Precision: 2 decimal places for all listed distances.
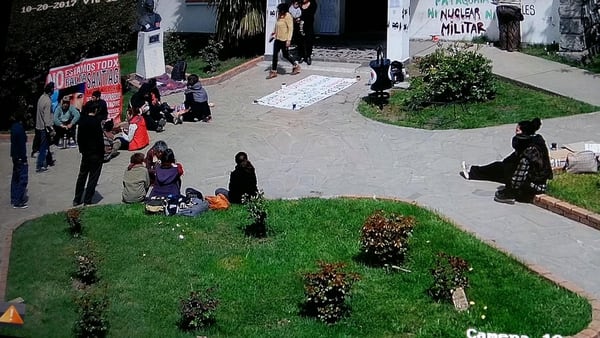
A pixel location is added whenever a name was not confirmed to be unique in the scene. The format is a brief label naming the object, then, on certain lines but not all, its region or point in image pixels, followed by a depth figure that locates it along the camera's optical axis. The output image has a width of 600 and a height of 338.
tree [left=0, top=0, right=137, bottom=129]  18.73
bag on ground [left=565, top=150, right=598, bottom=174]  13.28
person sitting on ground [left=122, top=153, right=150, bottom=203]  13.10
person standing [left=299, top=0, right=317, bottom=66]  21.22
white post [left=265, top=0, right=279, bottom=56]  21.58
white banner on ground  18.80
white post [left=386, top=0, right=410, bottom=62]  19.98
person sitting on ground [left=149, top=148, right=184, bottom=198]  12.60
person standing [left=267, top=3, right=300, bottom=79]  20.47
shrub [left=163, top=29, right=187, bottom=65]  22.61
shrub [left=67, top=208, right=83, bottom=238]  11.74
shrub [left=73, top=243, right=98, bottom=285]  10.20
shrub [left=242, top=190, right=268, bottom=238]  11.38
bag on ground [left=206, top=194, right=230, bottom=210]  12.54
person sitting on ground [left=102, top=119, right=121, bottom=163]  15.67
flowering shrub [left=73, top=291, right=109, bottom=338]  8.67
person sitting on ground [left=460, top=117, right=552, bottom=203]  12.30
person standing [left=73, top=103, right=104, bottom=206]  13.07
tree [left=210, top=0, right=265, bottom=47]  22.27
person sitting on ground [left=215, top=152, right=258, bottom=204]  12.59
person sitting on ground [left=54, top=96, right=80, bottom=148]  16.14
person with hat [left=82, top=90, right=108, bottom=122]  15.70
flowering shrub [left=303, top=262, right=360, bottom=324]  8.99
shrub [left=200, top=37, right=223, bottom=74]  21.64
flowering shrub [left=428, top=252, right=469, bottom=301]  9.42
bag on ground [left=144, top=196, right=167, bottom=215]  12.42
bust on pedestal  20.80
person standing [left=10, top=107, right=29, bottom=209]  13.16
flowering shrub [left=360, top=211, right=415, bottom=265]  10.29
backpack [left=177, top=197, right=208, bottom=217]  12.34
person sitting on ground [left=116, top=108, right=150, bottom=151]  16.19
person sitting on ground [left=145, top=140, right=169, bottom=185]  13.24
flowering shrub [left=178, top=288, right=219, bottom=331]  8.92
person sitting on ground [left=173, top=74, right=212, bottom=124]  17.66
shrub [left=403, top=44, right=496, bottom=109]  17.38
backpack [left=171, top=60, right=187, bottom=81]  20.91
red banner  16.66
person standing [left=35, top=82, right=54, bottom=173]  15.14
